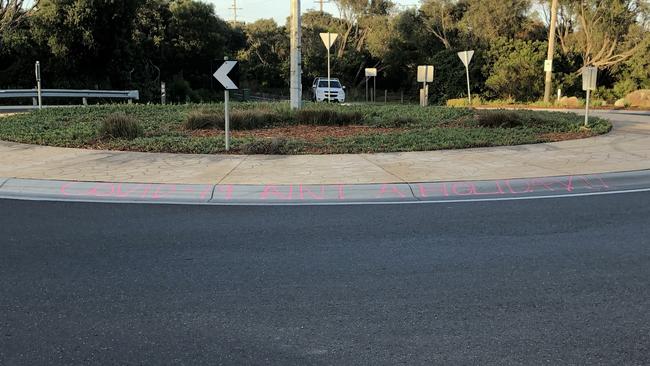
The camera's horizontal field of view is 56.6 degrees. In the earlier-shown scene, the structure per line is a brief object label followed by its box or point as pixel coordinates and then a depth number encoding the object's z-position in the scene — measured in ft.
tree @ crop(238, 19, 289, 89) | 191.93
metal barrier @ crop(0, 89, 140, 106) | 85.40
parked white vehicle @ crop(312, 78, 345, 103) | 116.36
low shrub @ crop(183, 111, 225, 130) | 50.62
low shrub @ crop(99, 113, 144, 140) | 45.06
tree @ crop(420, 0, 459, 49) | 151.23
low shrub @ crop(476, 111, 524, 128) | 51.65
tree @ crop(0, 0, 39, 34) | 89.40
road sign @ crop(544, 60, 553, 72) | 105.19
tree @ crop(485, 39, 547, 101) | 130.52
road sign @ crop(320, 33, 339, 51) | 72.08
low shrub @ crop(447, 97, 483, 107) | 110.65
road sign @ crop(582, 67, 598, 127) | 49.21
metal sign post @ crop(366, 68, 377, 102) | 132.47
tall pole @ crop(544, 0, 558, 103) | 108.39
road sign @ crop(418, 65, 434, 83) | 82.19
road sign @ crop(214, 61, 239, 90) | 38.50
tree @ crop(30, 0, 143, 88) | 105.29
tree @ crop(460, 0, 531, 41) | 137.49
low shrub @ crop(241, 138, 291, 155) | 39.52
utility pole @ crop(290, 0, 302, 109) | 59.72
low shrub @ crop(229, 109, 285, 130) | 51.06
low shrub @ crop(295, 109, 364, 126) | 53.98
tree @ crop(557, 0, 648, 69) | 117.70
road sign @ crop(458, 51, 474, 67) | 77.73
